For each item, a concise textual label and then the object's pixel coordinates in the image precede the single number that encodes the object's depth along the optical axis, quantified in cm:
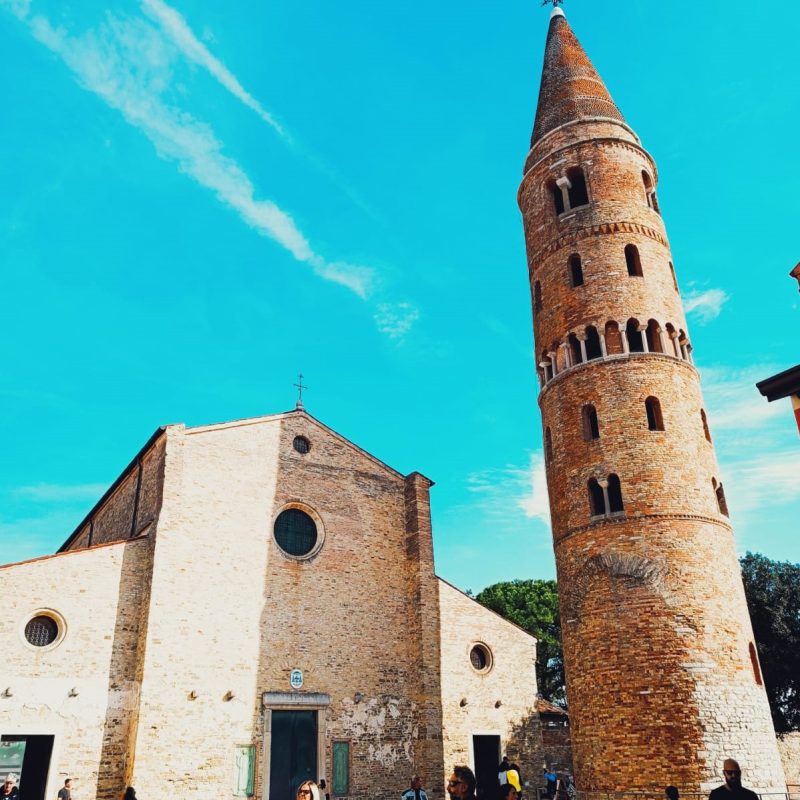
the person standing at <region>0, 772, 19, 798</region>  1330
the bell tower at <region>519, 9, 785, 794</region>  1506
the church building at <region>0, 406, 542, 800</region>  1544
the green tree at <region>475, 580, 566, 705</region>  3906
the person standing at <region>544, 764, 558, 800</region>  1882
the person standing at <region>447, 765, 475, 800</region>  553
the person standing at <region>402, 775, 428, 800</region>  1154
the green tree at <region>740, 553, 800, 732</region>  2553
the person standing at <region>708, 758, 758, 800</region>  614
